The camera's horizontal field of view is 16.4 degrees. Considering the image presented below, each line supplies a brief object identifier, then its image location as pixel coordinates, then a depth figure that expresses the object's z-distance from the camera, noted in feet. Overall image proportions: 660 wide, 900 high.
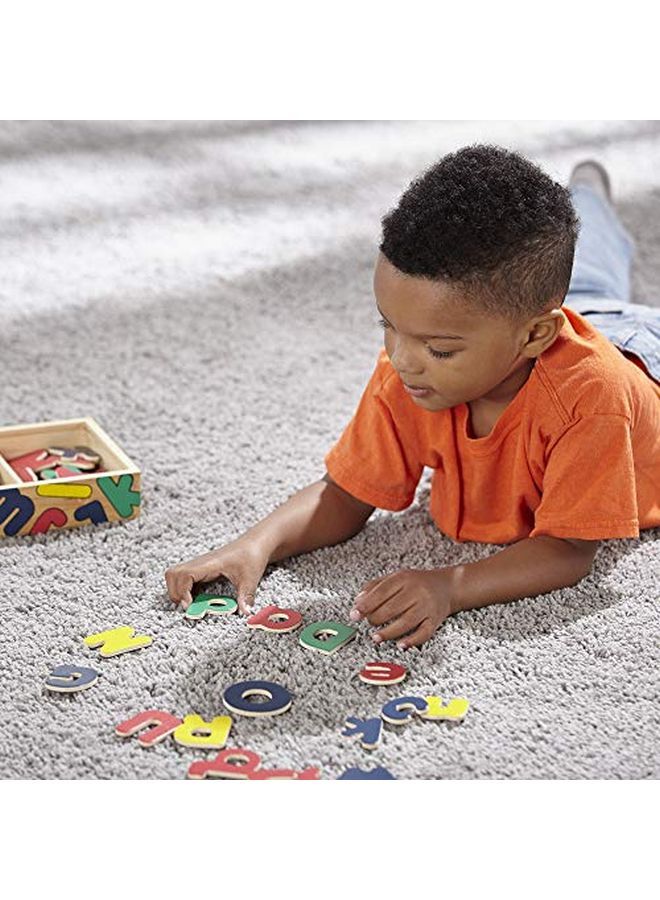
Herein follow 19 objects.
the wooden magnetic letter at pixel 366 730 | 5.05
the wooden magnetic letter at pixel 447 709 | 5.14
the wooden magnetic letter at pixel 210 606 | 5.52
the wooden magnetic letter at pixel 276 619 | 5.46
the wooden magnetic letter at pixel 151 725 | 5.06
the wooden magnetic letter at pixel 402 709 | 5.12
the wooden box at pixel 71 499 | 5.85
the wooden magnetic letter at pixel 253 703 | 5.13
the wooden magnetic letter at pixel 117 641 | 5.38
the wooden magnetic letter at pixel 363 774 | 4.95
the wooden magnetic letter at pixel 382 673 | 5.24
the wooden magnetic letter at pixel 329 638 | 5.37
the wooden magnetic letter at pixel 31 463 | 6.05
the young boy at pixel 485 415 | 5.22
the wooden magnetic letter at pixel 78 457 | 6.13
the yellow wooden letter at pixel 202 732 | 5.04
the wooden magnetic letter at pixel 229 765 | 4.95
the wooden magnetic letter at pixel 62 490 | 5.86
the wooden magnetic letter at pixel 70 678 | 5.23
